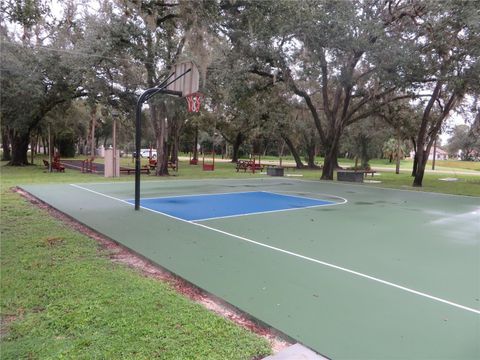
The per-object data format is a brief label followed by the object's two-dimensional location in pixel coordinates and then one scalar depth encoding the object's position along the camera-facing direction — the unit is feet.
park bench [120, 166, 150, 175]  62.35
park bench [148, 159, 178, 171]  73.07
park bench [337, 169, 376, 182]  58.75
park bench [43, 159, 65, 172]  64.69
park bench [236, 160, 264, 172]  78.23
